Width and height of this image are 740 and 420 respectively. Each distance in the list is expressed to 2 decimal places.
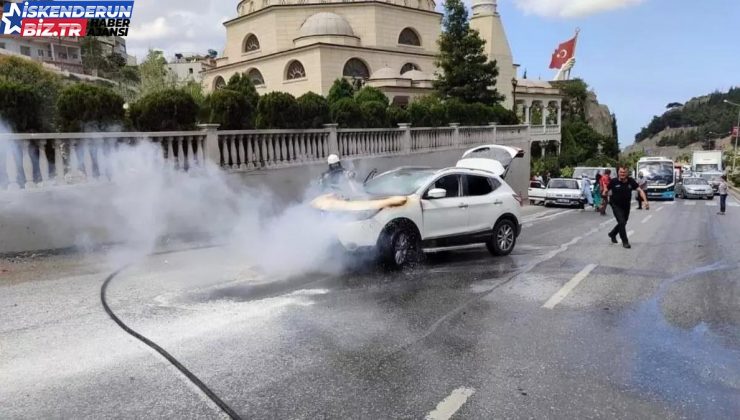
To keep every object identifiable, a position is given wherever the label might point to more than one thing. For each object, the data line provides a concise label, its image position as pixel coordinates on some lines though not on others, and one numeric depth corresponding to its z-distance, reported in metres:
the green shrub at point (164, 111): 10.09
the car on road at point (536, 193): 24.27
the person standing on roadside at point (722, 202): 21.22
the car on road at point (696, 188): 33.66
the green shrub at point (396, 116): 18.08
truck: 57.56
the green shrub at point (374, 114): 16.19
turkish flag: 79.05
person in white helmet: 10.31
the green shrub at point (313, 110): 13.42
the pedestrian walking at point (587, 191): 23.14
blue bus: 31.34
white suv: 7.45
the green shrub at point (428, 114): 20.05
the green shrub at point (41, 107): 8.41
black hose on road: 3.56
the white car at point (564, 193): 22.81
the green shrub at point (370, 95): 22.31
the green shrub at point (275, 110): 12.56
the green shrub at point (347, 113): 15.16
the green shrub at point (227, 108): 11.65
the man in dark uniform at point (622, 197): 10.44
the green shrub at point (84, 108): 9.02
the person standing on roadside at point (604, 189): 19.43
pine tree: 35.16
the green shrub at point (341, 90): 29.98
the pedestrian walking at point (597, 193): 21.86
